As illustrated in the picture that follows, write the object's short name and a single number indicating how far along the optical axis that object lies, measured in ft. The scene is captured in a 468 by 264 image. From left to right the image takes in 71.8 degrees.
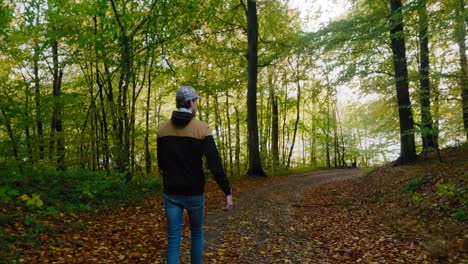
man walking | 10.87
